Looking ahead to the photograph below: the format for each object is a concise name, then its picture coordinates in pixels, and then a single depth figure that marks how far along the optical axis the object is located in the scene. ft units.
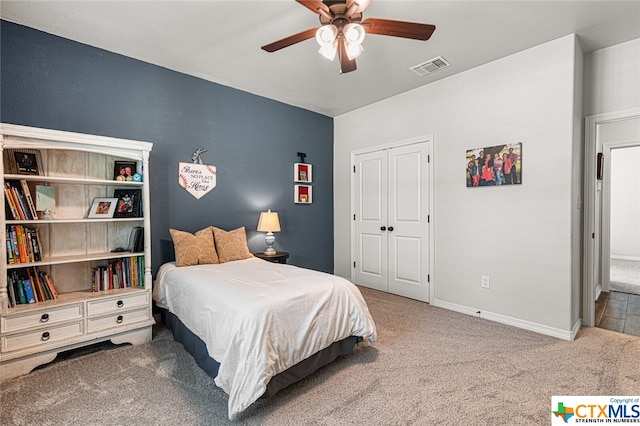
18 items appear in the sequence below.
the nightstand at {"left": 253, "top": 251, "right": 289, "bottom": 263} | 12.01
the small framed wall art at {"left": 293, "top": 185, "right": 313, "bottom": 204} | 14.42
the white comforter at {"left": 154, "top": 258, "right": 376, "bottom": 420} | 5.53
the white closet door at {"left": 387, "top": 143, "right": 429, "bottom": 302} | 12.25
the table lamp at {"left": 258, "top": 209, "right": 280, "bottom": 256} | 12.28
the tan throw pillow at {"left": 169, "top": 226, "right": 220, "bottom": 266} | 9.59
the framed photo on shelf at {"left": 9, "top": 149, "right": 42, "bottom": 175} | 7.56
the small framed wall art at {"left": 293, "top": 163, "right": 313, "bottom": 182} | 14.33
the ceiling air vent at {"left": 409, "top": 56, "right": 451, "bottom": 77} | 9.93
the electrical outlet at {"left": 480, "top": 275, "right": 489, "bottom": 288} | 10.35
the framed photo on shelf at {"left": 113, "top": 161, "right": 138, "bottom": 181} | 9.05
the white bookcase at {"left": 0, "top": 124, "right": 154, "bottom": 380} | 7.04
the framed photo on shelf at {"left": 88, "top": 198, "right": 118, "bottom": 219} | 8.79
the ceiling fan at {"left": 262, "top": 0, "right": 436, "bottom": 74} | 5.80
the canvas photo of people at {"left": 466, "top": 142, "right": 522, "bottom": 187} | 9.59
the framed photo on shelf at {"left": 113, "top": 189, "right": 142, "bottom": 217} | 8.97
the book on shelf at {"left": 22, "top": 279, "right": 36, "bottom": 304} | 7.52
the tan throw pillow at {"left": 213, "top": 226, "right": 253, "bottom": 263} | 10.48
